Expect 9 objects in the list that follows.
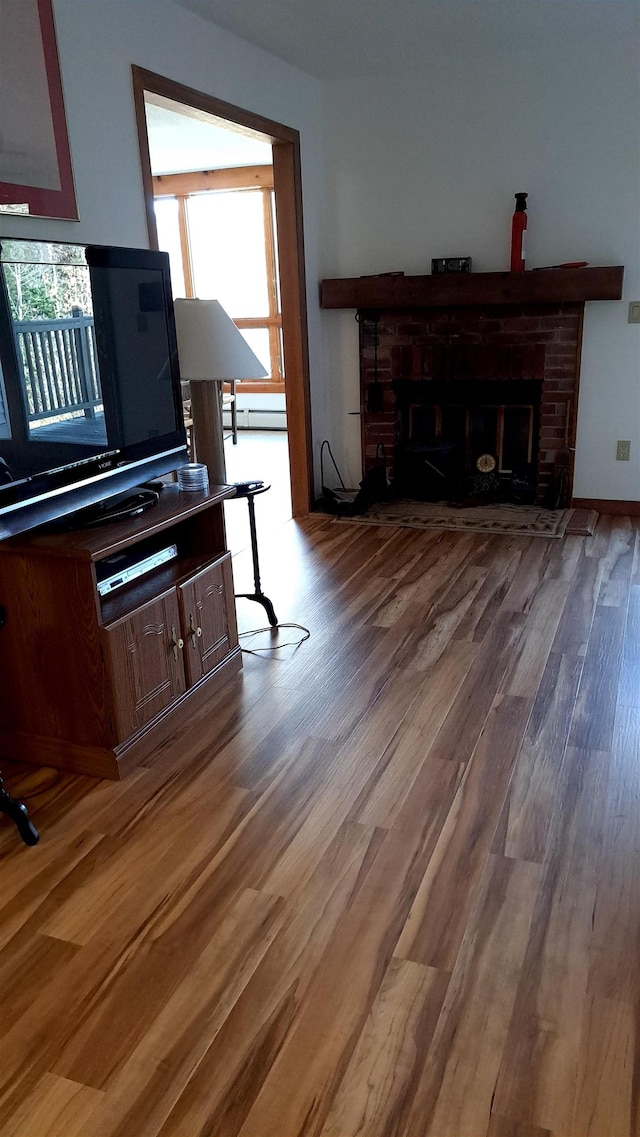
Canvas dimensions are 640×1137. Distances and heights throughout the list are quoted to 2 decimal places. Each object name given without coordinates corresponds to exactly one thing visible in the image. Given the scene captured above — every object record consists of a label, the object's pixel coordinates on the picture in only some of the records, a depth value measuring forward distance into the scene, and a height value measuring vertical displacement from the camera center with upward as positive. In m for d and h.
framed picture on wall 2.32 +0.53
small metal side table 2.96 -1.04
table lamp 2.79 -0.14
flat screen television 2.09 -0.18
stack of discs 2.67 -0.53
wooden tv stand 2.18 -0.89
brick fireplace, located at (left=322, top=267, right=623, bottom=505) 4.41 -0.42
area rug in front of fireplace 4.38 -1.16
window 7.82 +0.53
